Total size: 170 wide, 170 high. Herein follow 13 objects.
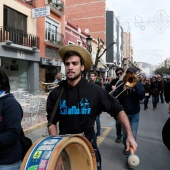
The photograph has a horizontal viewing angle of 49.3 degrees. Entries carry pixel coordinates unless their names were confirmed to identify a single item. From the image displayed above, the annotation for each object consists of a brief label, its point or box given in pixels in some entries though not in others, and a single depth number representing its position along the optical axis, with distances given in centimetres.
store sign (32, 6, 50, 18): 1156
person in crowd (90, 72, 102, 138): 457
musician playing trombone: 334
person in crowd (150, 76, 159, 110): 913
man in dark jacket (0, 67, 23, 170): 143
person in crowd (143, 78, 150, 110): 897
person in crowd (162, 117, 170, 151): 138
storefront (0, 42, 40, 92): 1174
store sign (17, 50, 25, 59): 1132
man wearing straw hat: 167
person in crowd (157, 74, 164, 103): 1030
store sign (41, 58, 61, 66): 1336
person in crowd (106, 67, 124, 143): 381
